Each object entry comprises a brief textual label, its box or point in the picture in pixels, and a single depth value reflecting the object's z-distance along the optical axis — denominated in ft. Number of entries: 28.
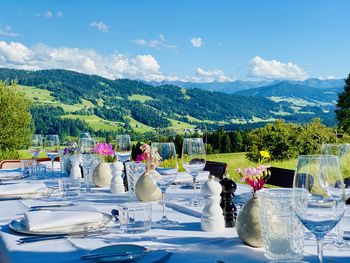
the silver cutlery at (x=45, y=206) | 6.31
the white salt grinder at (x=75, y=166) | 9.23
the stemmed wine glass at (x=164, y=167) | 5.45
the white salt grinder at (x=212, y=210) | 4.96
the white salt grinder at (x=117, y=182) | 7.71
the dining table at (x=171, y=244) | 4.07
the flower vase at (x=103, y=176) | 8.47
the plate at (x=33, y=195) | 7.45
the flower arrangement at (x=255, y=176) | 4.66
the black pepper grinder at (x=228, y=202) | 5.20
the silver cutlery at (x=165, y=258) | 3.97
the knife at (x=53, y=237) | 4.65
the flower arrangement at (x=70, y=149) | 9.97
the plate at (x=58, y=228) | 4.86
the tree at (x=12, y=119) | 124.98
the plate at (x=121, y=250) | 3.89
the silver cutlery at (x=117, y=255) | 3.94
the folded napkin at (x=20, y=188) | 7.53
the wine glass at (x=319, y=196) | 3.31
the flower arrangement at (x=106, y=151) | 8.50
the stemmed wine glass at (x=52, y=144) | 9.93
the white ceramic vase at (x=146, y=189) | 6.55
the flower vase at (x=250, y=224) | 4.28
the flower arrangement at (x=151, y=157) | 6.23
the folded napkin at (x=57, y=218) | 4.94
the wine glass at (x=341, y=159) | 4.37
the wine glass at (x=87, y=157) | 8.80
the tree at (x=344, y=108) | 117.91
